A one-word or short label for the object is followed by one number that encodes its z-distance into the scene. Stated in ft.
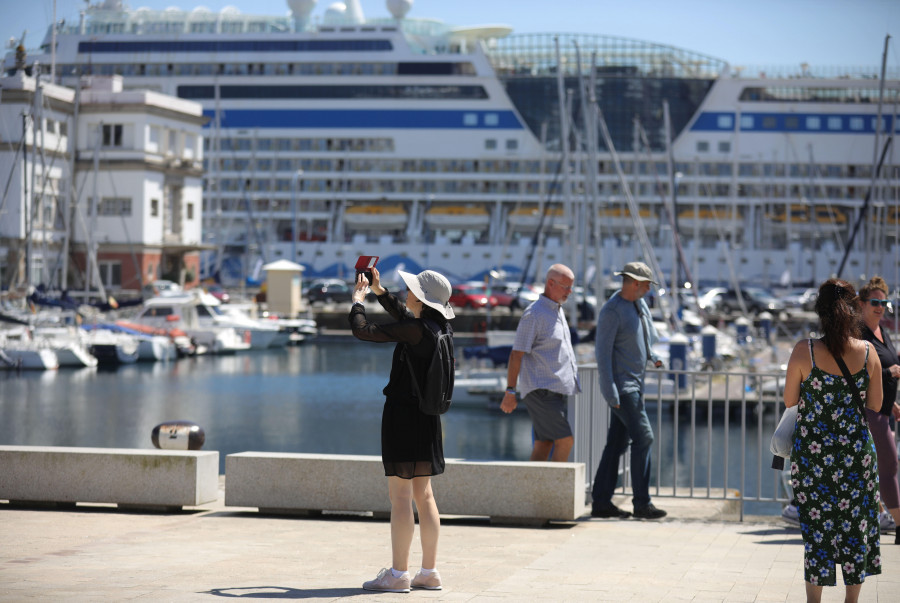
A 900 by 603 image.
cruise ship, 250.16
